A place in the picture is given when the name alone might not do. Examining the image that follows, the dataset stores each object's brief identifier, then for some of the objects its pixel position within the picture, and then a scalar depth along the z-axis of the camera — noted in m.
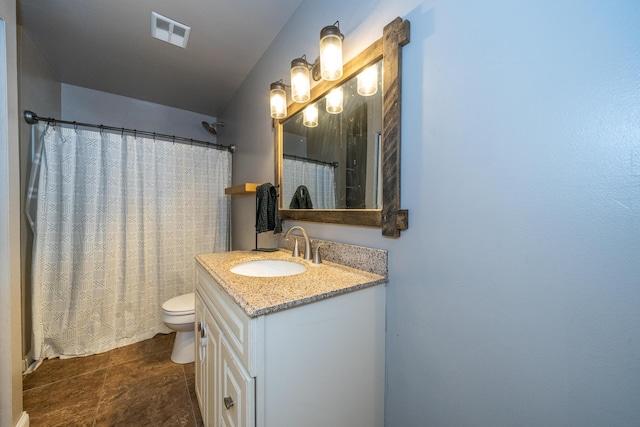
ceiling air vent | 1.48
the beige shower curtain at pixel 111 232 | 1.71
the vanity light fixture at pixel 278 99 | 1.38
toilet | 1.61
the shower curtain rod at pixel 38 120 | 1.57
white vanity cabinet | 0.67
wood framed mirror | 0.87
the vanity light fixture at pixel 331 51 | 0.97
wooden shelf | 1.79
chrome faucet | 1.24
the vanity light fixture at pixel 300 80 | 1.17
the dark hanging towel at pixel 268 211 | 1.53
